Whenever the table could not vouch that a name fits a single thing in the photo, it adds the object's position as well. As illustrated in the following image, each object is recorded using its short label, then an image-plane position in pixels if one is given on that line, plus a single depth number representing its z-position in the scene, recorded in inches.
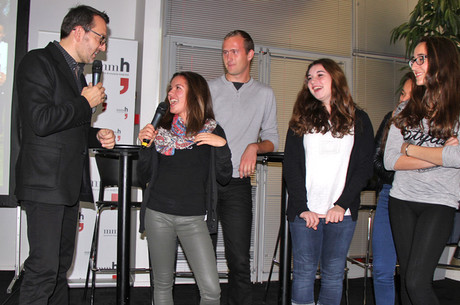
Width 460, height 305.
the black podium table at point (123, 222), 96.2
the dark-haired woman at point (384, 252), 92.7
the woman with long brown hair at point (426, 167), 76.0
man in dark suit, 74.5
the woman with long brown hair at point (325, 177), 81.8
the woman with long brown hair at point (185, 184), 82.7
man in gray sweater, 97.0
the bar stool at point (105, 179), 128.0
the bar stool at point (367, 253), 130.7
